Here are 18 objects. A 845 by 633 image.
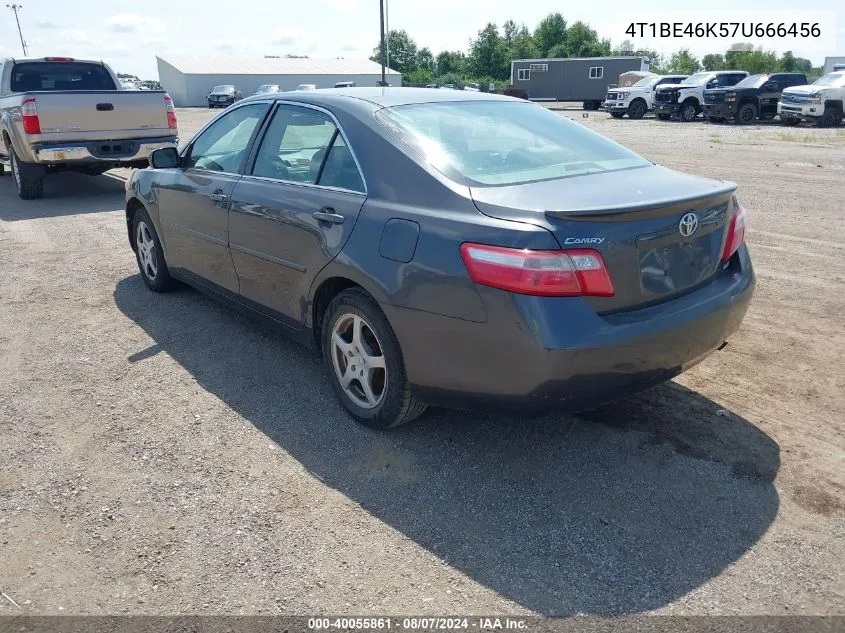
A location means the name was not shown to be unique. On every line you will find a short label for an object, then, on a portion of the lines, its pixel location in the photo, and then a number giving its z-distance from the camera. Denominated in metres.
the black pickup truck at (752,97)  25.36
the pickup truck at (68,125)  9.77
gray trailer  42.55
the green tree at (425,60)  111.44
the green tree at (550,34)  101.62
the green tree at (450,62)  104.31
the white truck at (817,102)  22.55
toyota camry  2.76
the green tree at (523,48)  96.12
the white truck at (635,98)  30.56
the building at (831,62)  44.18
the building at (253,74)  67.19
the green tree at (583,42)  96.62
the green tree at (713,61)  74.29
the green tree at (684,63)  86.91
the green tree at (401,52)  106.81
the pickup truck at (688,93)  27.12
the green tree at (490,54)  96.25
